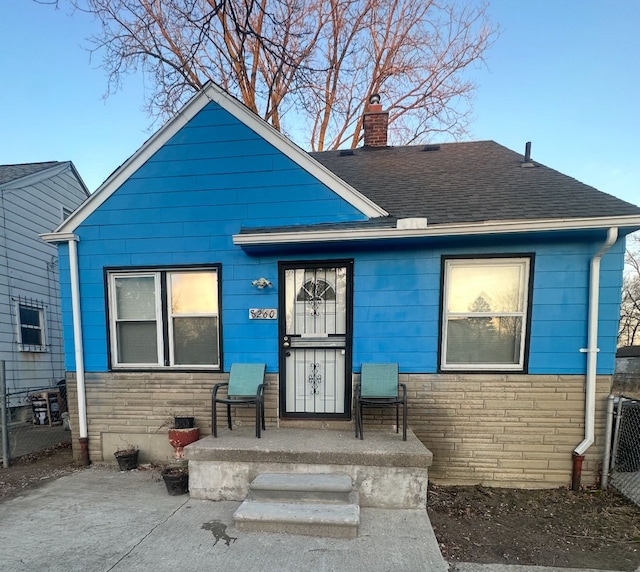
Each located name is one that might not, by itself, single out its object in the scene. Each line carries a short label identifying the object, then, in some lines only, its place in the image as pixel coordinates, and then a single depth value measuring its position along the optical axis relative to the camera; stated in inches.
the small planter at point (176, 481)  127.2
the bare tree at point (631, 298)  745.6
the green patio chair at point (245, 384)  145.9
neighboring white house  267.1
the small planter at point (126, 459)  153.4
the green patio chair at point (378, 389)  135.2
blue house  139.6
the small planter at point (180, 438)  148.0
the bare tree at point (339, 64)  237.4
